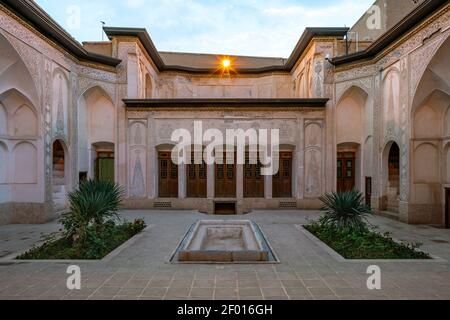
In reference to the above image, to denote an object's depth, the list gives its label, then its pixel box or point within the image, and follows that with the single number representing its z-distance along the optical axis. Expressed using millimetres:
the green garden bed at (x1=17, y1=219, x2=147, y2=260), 6655
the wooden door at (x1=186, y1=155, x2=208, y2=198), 15188
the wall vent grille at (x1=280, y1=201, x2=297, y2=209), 14758
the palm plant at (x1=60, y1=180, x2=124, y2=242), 7422
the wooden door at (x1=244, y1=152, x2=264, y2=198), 15203
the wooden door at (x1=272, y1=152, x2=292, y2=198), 15258
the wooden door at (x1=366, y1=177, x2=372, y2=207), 14294
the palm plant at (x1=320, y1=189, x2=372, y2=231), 8195
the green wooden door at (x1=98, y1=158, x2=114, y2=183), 15484
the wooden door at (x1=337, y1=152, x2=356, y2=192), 15406
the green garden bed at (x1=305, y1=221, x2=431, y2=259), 6762
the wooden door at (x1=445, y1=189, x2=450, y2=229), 10797
